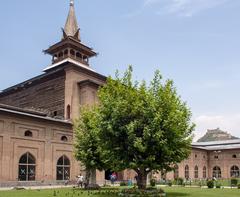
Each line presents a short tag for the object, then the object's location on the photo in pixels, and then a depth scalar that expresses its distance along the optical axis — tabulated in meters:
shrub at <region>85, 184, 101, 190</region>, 32.51
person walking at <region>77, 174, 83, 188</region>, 36.50
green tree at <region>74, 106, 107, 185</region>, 32.16
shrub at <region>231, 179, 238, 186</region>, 44.98
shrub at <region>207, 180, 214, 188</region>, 38.88
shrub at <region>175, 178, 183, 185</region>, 45.24
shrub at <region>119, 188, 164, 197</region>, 23.19
